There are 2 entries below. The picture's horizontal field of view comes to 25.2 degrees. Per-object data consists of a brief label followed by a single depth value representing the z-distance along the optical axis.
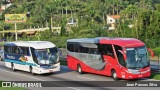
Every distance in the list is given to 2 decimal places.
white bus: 28.95
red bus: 24.56
